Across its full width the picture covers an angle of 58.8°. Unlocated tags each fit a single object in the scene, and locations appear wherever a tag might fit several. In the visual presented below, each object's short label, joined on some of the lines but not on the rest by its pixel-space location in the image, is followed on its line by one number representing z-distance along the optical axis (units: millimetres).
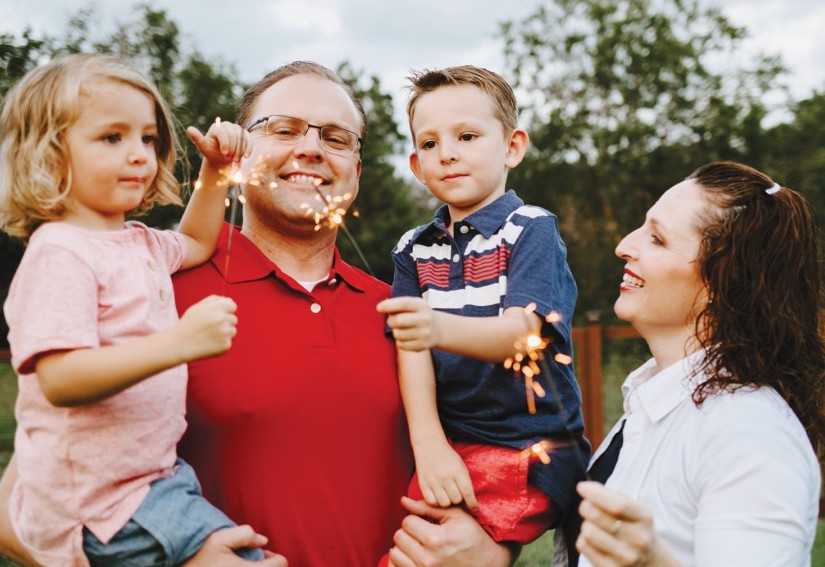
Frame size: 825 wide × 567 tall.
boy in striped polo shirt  2348
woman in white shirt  1784
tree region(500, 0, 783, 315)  21562
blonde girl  1717
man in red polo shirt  2324
